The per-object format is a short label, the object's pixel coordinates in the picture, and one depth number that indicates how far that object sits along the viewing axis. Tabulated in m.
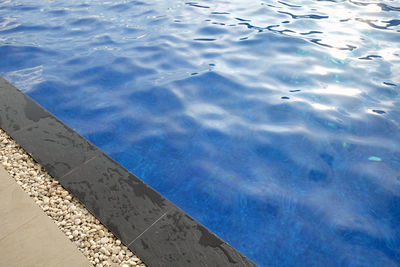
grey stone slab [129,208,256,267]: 2.24
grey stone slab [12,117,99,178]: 3.12
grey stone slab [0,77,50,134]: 3.68
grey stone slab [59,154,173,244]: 2.53
